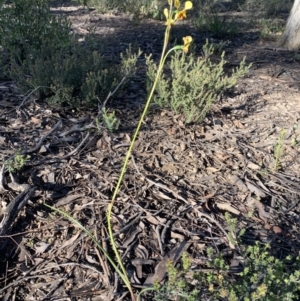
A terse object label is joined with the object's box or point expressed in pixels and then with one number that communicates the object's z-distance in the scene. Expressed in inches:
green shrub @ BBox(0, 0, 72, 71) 124.8
